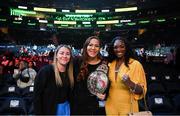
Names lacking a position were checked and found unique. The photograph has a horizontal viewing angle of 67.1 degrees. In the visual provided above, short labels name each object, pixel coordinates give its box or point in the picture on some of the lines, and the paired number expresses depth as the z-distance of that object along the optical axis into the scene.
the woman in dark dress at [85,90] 1.28
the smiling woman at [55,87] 1.25
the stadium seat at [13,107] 2.55
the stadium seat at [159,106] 2.68
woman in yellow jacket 1.27
